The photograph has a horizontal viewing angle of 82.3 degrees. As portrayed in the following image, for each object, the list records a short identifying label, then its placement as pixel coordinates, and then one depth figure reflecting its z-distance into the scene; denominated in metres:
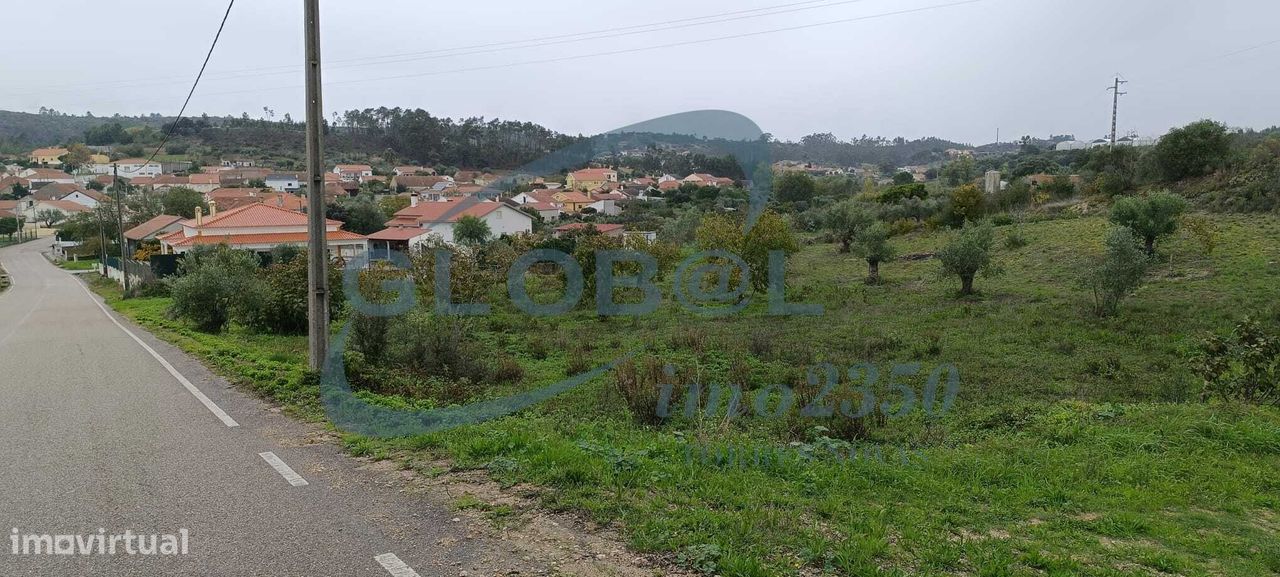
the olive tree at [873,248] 25.69
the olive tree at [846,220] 35.06
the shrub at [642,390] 7.78
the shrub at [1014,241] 30.02
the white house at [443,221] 42.41
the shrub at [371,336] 10.33
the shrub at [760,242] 22.92
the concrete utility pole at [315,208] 8.39
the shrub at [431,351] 10.33
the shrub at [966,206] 39.75
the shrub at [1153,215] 22.72
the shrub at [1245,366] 8.04
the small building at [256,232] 36.72
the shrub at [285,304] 15.34
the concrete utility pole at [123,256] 31.97
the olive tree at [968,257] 21.11
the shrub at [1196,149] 37.03
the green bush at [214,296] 15.71
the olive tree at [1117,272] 16.77
